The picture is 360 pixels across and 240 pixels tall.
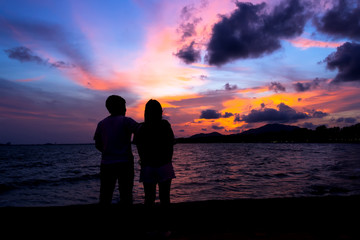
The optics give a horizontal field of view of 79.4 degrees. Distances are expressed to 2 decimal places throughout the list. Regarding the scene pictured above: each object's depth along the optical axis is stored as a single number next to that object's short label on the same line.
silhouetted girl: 3.23
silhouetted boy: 3.30
